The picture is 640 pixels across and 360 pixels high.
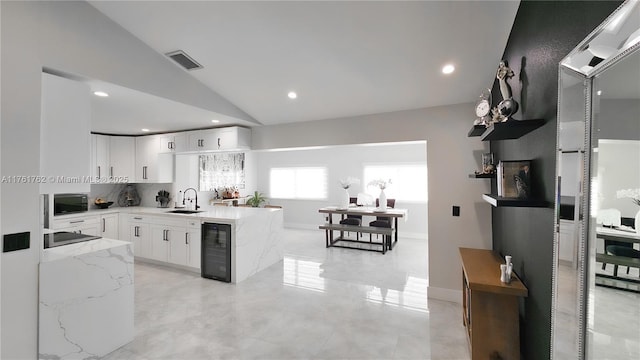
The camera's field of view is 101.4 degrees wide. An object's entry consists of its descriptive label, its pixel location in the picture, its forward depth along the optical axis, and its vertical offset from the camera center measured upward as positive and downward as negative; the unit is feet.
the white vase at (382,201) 17.19 -1.53
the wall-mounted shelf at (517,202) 4.43 -0.42
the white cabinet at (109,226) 14.75 -2.85
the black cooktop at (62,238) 7.47 -1.95
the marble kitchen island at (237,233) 12.17 -2.93
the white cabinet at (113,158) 15.62 +1.11
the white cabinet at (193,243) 12.84 -3.29
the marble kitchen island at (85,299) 6.22 -3.24
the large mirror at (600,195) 2.44 -0.17
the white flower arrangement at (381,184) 17.35 -0.43
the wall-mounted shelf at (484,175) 7.88 +0.11
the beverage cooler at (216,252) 12.14 -3.57
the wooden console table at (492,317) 5.97 -3.28
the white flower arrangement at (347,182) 18.61 -0.33
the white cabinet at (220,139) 14.23 +2.09
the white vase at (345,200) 18.31 -1.58
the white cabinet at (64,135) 6.39 +1.03
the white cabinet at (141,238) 14.29 -3.46
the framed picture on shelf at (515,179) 5.00 -0.01
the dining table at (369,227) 16.08 -3.31
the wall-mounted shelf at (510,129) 4.68 +0.98
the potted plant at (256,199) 23.62 -2.10
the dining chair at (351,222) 18.18 -3.12
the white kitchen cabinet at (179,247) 13.15 -3.62
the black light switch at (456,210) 10.16 -1.24
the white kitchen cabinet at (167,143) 15.89 +2.01
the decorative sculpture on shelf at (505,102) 5.71 +1.69
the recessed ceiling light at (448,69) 8.24 +3.50
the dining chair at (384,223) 17.35 -3.05
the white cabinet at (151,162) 16.42 +0.89
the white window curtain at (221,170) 22.24 +0.54
